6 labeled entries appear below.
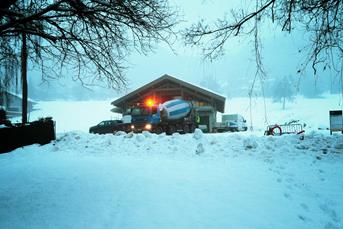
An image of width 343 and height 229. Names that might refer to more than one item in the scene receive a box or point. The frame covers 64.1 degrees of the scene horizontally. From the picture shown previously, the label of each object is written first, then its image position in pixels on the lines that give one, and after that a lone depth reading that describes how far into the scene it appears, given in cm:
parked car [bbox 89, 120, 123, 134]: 2639
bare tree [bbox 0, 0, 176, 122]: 461
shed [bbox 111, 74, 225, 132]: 3247
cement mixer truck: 2236
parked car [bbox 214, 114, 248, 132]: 3506
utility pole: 660
